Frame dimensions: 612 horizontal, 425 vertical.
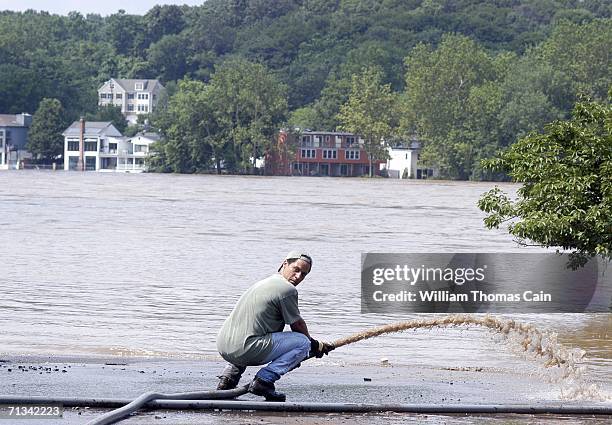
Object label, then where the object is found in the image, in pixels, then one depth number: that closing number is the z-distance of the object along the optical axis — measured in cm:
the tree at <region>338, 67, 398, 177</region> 19388
